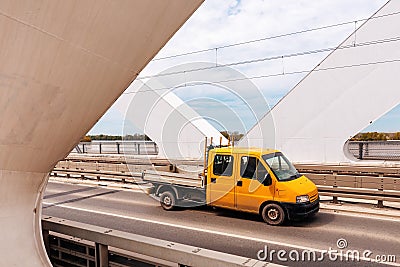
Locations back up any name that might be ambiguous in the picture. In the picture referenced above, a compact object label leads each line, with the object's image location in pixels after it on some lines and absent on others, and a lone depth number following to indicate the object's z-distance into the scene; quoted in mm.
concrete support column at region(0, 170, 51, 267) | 2486
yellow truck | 7602
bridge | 1945
